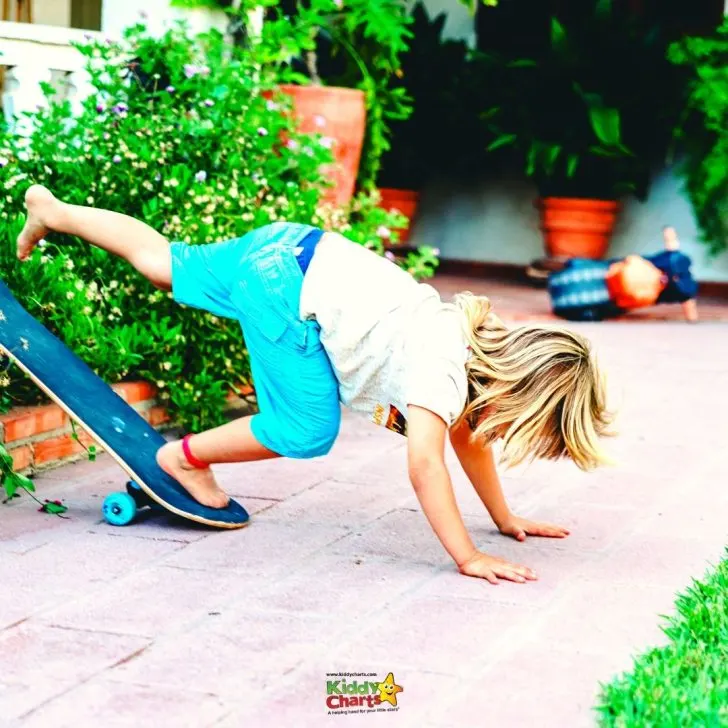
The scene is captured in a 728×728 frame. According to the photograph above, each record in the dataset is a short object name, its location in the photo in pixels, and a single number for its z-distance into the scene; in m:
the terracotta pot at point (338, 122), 6.43
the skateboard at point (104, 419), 3.51
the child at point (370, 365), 3.17
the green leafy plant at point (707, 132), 7.53
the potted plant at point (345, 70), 6.18
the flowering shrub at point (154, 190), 4.34
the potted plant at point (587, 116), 8.19
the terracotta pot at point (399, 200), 8.90
